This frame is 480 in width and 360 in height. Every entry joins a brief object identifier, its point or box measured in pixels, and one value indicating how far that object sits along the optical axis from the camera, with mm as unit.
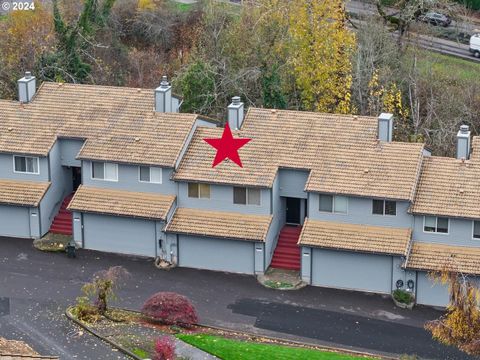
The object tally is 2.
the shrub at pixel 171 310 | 47094
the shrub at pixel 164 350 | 43312
